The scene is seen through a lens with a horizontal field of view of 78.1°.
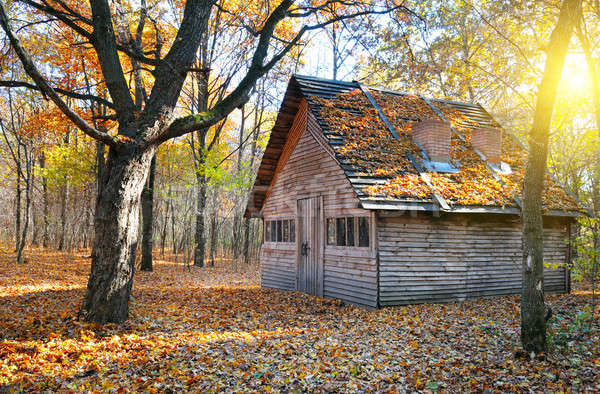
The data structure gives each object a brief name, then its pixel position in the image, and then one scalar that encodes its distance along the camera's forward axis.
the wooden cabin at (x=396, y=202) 9.53
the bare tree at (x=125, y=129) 6.70
